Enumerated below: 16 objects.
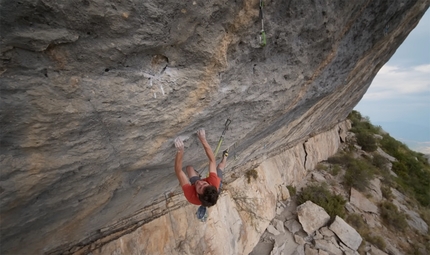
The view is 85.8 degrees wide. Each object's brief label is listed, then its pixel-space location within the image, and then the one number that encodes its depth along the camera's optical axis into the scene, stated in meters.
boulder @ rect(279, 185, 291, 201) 8.04
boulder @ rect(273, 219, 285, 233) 7.03
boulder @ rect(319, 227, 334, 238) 7.08
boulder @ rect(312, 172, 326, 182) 9.68
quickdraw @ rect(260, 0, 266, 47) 1.88
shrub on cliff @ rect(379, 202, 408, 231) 8.55
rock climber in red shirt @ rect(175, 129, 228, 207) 2.61
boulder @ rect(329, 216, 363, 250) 7.03
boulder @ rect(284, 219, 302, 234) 7.12
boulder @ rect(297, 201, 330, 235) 7.19
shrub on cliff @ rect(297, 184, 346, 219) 7.88
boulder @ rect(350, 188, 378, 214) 8.90
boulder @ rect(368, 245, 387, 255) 7.25
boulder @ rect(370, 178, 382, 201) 9.69
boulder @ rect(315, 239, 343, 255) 6.69
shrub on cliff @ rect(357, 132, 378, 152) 13.16
